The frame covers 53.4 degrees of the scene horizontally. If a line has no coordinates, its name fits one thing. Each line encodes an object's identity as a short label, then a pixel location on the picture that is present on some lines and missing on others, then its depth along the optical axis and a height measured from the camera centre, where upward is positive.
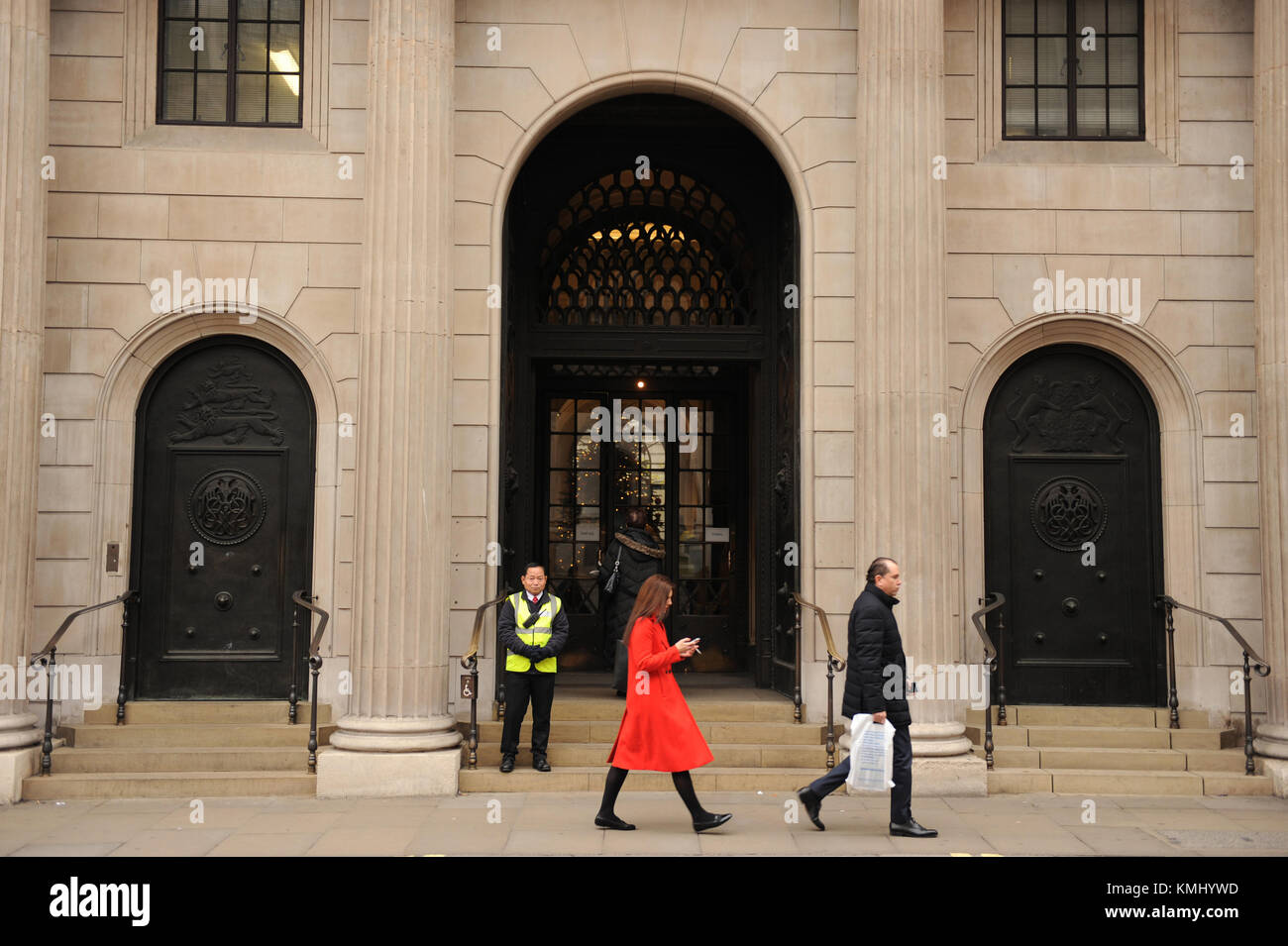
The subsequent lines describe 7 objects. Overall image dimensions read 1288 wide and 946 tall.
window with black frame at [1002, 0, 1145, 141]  12.93 +4.72
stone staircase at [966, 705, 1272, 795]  11.13 -2.00
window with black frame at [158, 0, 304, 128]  12.57 +4.54
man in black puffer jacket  9.04 -1.05
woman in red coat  8.96 -1.31
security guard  10.95 -1.06
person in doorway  13.34 -0.39
